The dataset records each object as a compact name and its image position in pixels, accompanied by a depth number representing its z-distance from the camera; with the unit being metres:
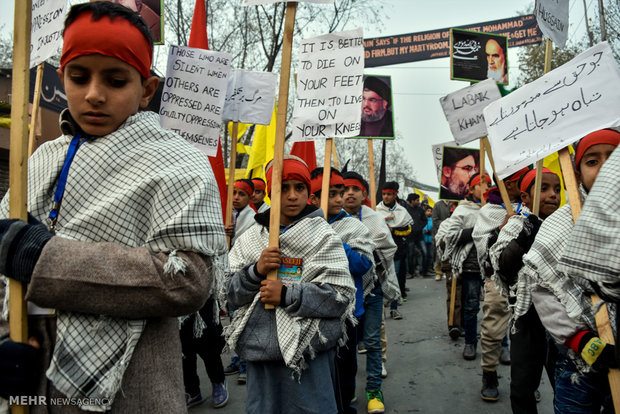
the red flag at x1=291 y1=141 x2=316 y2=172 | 6.15
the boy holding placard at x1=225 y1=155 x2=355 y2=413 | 2.50
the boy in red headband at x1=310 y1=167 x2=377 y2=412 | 3.56
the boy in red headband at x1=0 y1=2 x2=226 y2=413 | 1.10
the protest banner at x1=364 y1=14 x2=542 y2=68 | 13.95
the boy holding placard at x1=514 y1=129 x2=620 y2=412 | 2.05
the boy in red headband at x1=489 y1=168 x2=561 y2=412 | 2.87
